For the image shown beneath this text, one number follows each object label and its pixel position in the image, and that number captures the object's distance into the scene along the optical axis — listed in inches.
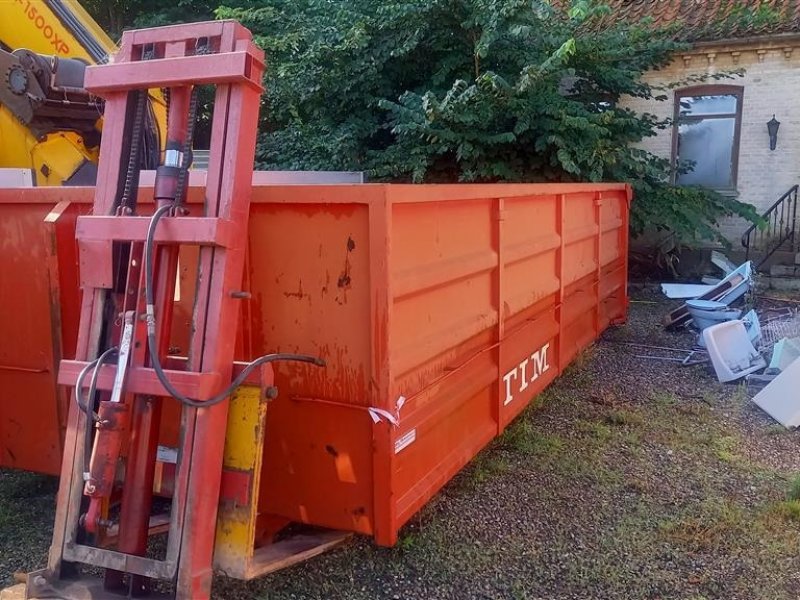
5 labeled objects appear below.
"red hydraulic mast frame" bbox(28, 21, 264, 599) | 99.1
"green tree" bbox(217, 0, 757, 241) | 366.0
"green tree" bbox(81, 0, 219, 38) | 535.2
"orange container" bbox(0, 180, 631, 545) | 109.0
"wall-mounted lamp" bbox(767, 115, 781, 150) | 523.8
